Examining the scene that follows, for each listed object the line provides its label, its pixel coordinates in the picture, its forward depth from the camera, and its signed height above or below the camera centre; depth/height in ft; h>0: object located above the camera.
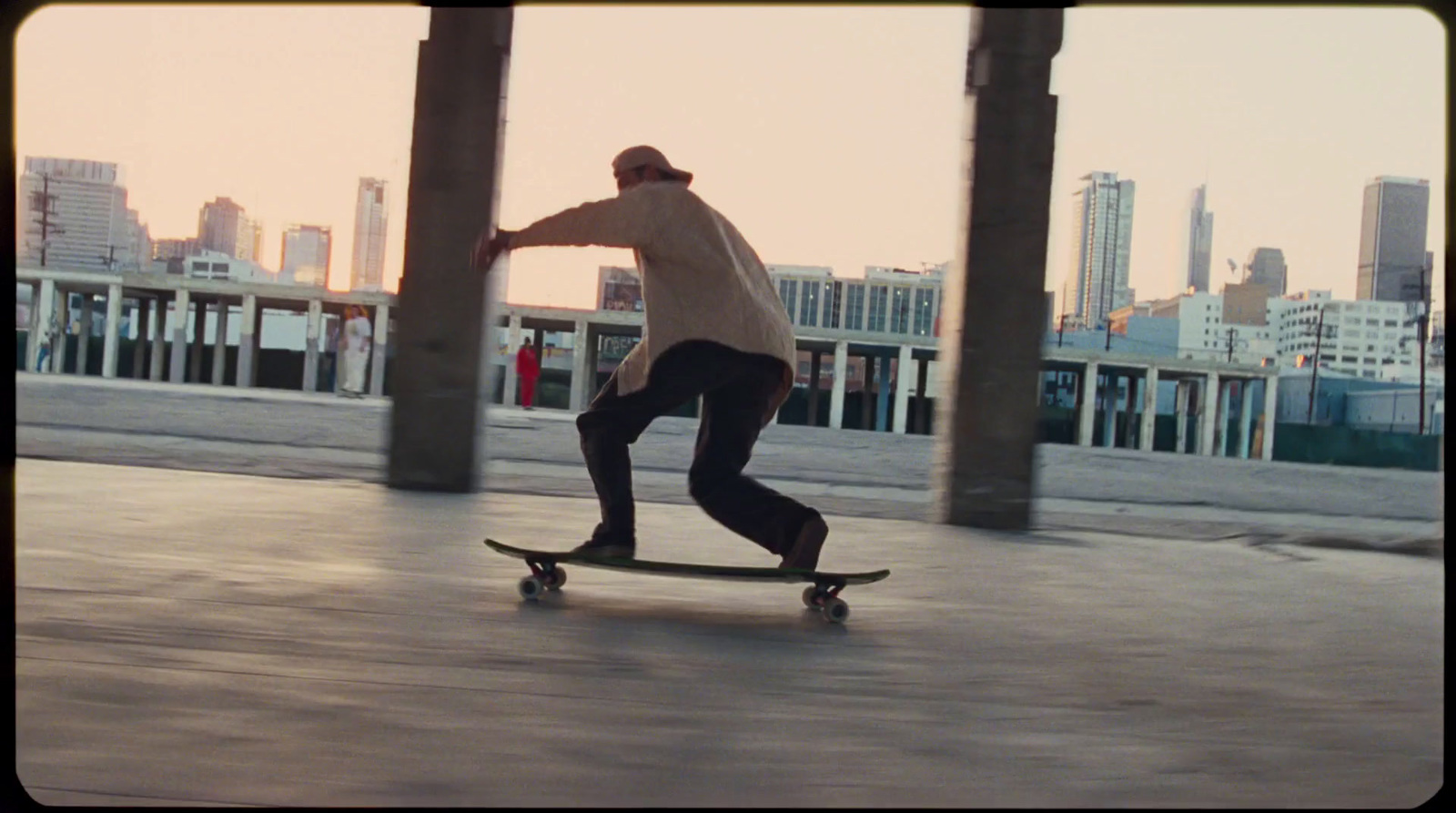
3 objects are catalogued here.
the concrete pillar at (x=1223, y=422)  244.42 +2.59
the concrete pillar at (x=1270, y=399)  242.78 +6.93
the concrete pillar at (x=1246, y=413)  248.52 +4.29
